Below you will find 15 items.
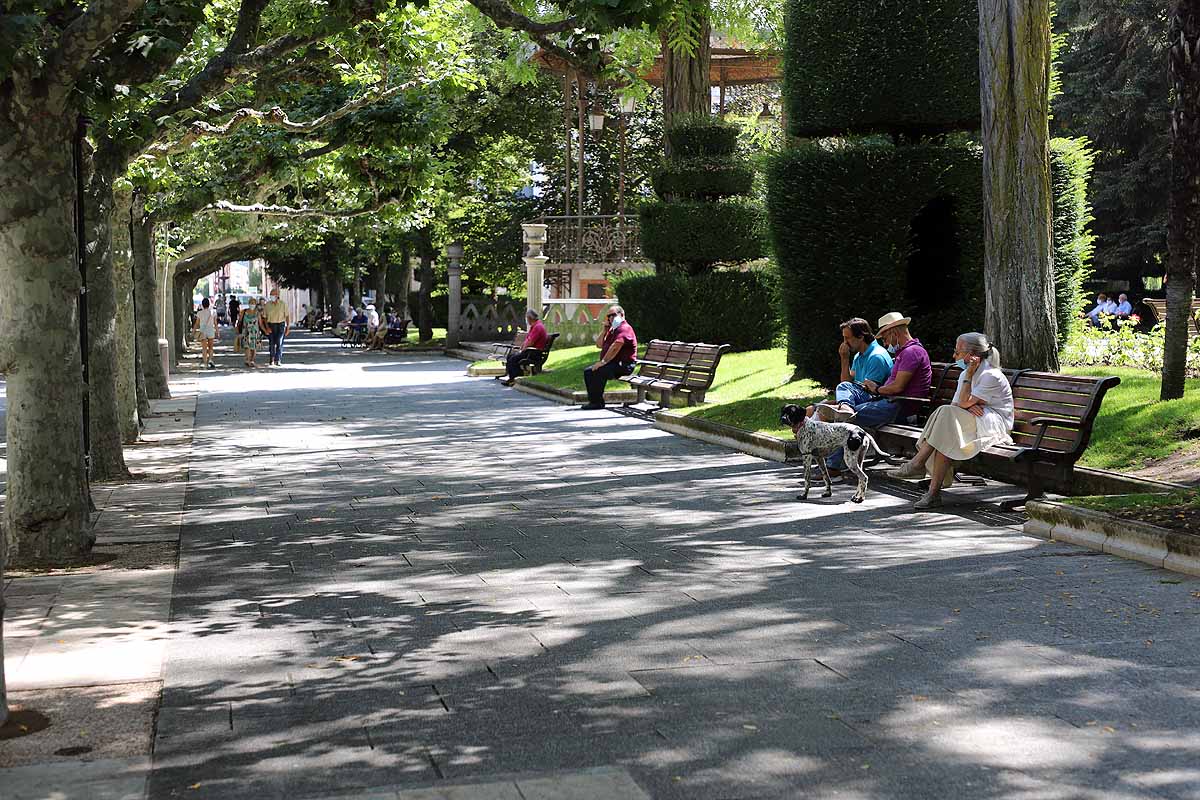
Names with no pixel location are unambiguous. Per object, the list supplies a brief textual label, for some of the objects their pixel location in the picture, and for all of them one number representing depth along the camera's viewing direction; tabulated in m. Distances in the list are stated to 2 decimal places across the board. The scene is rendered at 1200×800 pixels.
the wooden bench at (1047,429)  10.49
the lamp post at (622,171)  39.91
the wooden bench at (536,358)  27.42
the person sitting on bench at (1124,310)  34.41
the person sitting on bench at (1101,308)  29.50
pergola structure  36.41
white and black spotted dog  11.23
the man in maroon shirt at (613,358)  21.48
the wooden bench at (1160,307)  25.02
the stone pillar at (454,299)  44.25
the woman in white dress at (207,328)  35.97
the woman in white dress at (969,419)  10.90
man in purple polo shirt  12.94
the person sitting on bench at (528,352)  27.42
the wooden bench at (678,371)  19.88
